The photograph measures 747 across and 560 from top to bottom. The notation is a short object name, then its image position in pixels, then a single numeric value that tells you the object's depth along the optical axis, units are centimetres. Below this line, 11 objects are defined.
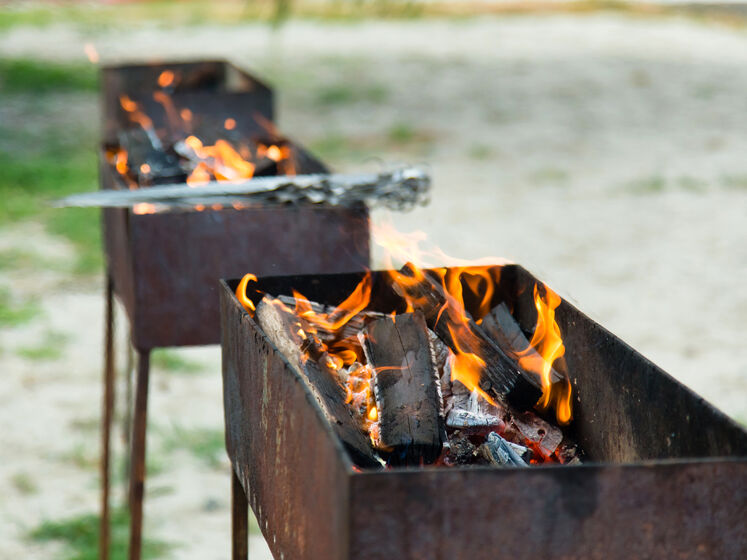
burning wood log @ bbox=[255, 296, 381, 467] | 420
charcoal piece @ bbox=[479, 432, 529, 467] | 423
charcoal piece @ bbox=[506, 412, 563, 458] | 429
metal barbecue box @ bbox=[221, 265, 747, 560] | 397
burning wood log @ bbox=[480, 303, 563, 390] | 435
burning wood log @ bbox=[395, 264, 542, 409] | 431
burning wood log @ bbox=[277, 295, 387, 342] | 439
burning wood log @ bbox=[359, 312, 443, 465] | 423
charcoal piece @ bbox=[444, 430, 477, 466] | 426
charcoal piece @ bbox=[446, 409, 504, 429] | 428
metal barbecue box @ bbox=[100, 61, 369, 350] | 470
